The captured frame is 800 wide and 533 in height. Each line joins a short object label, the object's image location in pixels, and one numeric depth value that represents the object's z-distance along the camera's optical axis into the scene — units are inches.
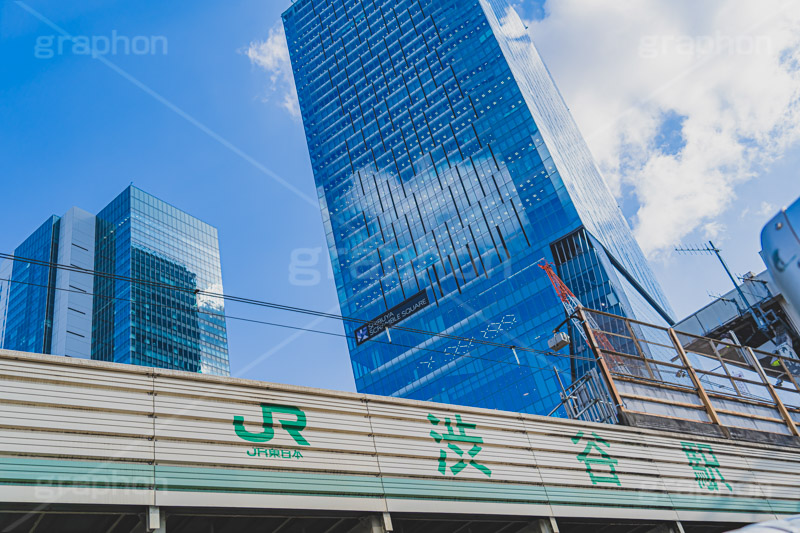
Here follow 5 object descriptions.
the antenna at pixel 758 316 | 1355.8
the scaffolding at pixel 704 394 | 813.2
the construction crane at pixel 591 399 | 820.6
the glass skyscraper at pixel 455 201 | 3513.8
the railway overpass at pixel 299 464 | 393.1
